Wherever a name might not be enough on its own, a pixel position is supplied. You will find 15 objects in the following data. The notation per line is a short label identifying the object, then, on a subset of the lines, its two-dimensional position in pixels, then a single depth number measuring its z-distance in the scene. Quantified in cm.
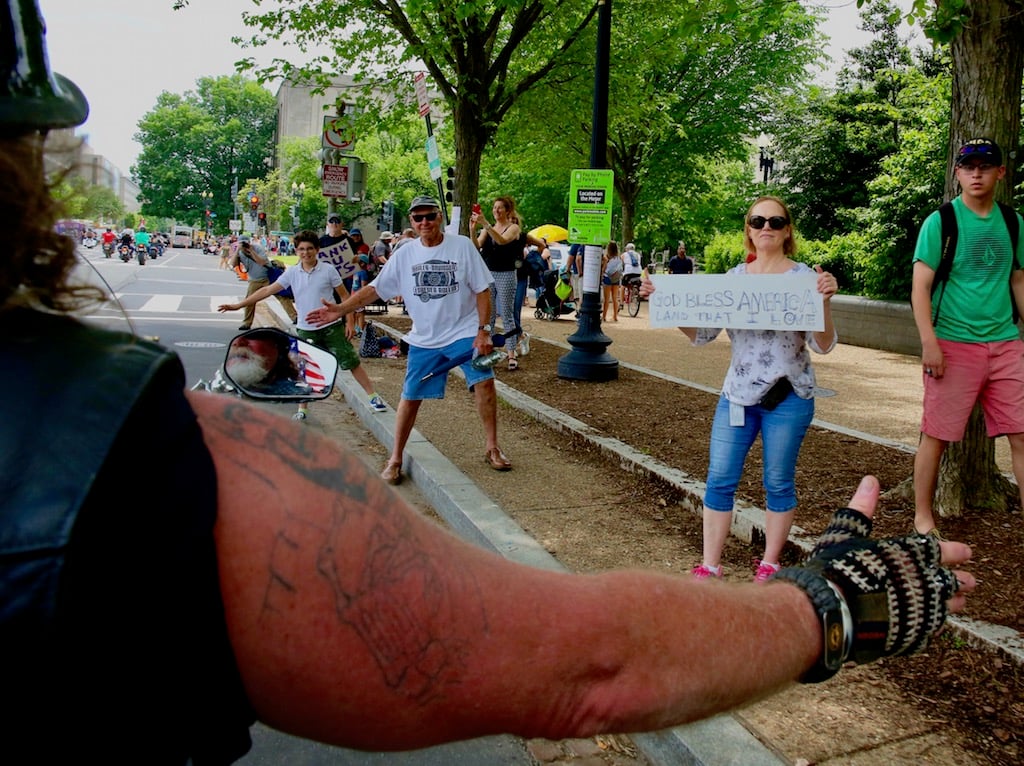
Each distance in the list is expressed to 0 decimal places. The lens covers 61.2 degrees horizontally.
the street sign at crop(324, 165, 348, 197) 1692
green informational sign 1080
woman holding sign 424
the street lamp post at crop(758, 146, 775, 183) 3142
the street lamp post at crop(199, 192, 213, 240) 10612
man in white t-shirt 657
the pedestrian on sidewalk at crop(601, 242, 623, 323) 2056
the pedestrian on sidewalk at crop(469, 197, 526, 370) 1090
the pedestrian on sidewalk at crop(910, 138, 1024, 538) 450
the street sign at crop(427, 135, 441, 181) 1102
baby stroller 2031
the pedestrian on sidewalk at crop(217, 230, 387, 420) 866
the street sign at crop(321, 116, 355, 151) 1631
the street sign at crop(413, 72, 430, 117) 1148
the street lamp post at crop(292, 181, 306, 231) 6010
